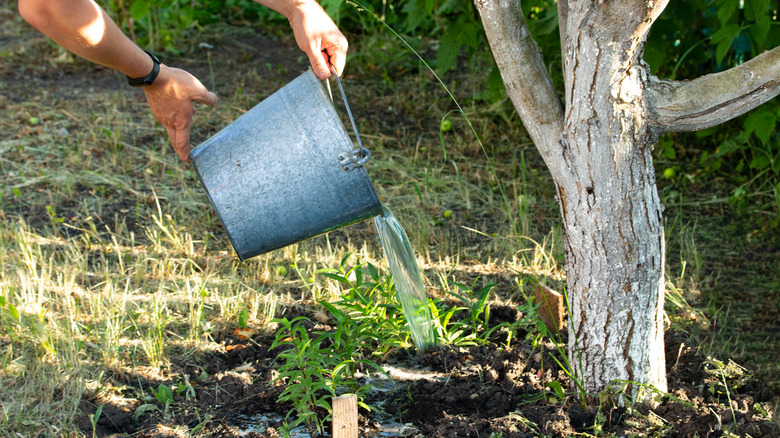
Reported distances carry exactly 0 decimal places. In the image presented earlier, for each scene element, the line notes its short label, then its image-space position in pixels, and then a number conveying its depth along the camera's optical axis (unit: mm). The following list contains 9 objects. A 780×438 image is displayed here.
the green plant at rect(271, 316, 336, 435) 3053
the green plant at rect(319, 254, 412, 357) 3267
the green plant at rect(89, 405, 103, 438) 3054
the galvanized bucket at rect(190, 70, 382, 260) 3014
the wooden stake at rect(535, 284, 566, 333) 3330
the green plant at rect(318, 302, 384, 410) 3144
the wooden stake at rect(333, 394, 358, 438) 2880
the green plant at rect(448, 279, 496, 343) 3318
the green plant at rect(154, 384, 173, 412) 3146
